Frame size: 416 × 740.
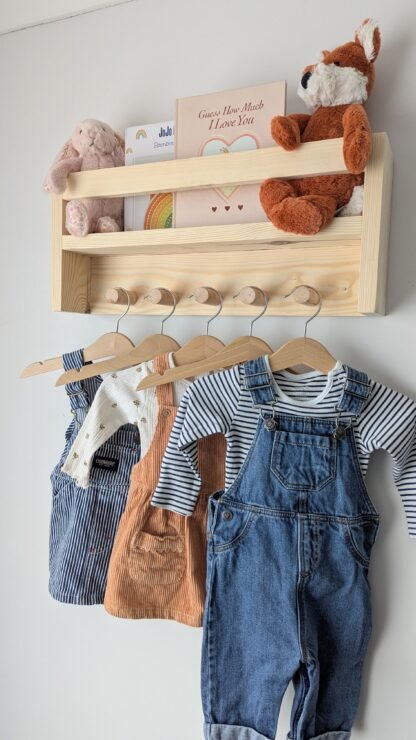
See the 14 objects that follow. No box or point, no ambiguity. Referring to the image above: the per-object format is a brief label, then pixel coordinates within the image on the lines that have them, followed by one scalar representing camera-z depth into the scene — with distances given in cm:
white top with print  115
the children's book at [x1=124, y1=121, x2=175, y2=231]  113
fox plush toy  95
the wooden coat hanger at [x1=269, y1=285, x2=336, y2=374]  101
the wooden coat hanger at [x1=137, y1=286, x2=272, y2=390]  105
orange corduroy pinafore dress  110
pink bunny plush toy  114
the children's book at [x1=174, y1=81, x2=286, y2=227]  103
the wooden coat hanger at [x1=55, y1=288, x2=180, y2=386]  116
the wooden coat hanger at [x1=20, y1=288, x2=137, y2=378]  120
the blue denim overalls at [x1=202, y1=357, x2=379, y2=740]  100
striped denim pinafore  119
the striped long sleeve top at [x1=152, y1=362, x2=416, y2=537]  100
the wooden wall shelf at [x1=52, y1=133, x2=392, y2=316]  96
